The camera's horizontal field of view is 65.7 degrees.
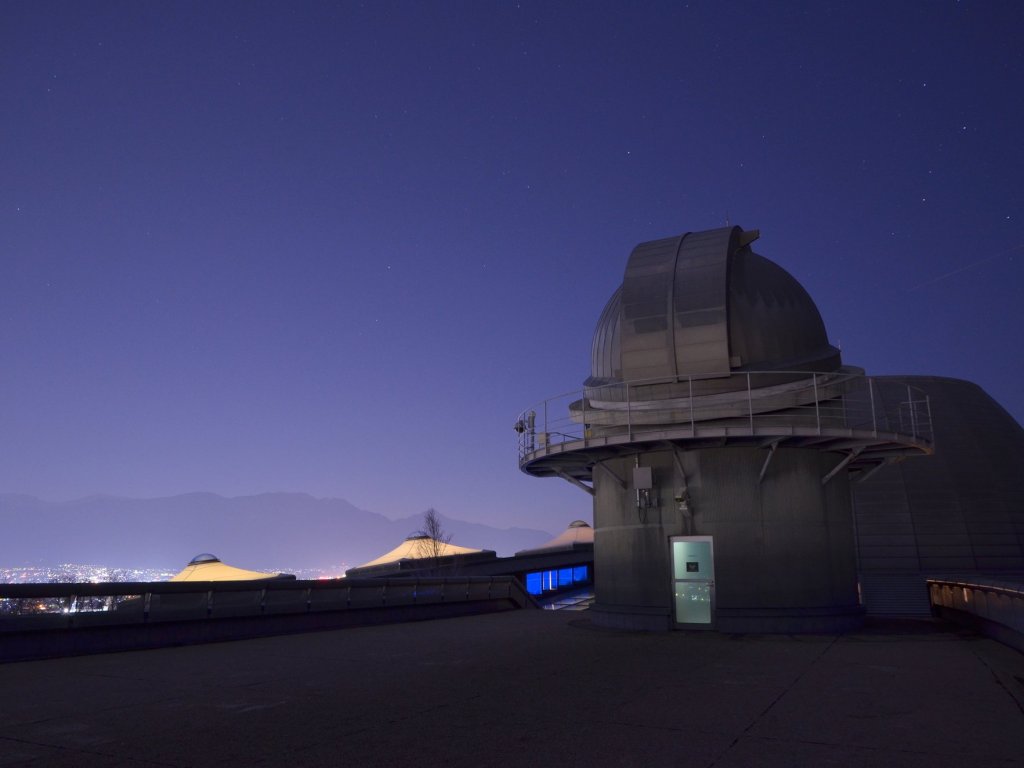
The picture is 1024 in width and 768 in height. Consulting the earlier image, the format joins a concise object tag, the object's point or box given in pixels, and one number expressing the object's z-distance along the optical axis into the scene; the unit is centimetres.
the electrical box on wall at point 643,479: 2047
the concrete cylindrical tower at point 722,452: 1980
